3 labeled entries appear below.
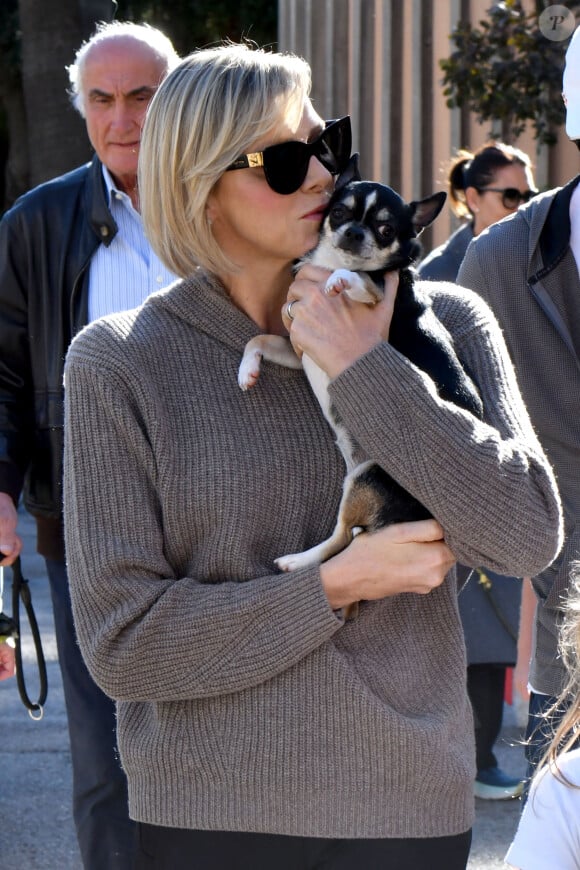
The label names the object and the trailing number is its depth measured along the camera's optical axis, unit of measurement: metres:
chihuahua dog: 4.29
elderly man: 7.10
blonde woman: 4.01
